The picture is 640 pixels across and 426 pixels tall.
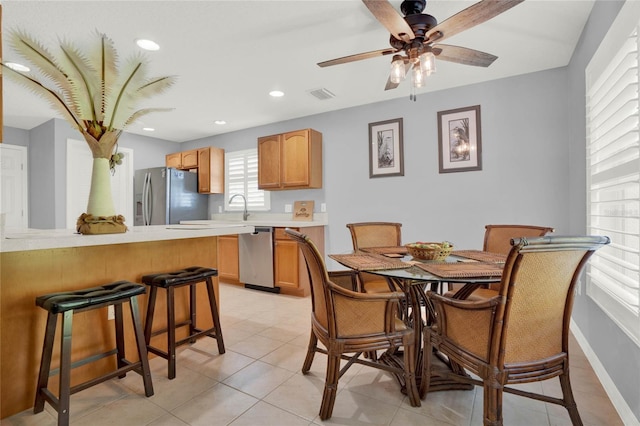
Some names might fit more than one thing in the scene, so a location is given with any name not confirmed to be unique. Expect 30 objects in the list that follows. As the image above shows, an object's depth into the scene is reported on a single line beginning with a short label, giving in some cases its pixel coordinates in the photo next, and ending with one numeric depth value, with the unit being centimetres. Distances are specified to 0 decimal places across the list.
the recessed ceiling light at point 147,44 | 254
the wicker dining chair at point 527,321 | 122
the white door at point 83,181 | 463
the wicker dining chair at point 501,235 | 233
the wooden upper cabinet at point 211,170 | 529
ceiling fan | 162
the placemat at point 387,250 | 230
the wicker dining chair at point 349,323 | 158
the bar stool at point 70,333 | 148
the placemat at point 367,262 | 173
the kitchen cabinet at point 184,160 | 544
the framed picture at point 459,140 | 345
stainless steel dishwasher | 416
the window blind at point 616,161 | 160
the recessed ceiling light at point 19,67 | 288
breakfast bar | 163
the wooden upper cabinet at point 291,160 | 425
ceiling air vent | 363
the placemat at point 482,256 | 193
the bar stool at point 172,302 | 201
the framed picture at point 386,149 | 390
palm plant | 160
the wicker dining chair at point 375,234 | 292
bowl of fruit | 196
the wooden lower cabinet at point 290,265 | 396
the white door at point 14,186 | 470
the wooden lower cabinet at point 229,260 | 452
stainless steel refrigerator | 495
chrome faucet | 520
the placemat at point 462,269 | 151
